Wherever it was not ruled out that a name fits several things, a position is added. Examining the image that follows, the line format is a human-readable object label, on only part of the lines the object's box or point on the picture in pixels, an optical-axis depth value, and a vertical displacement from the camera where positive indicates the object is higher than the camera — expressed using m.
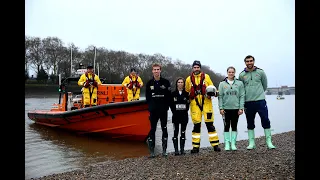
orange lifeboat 8.22 -0.89
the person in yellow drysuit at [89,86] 8.48 +0.04
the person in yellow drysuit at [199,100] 5.18 -0.22
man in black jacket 5.14 -0.17
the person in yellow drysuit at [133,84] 8.30 +0.10
